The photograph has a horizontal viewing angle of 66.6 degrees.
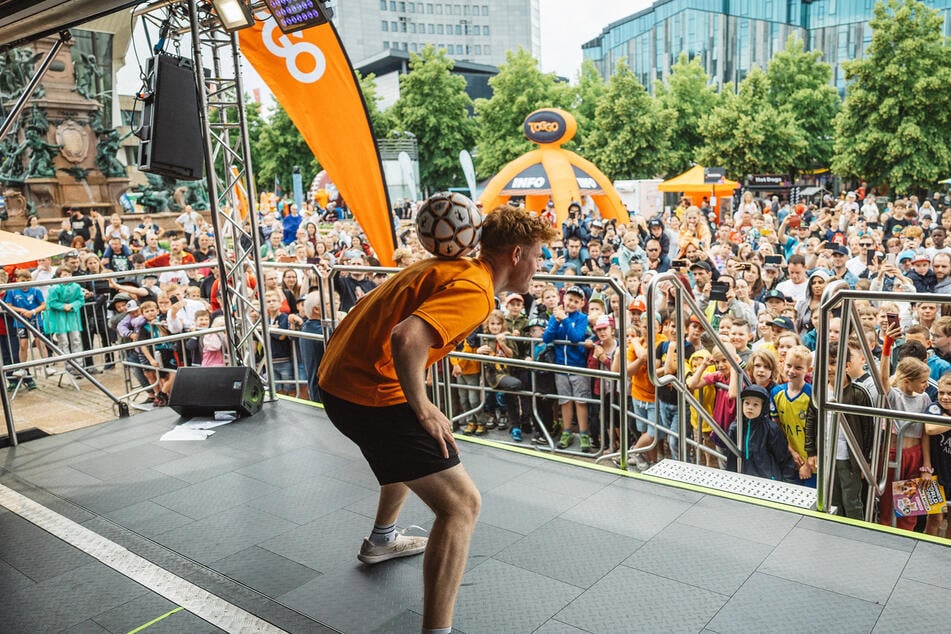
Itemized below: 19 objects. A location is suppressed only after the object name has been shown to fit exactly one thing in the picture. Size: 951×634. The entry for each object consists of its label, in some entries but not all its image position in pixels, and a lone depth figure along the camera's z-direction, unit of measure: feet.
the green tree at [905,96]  94.12
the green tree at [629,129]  128.98
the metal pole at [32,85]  16.42
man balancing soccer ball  8.68
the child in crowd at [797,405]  17.38
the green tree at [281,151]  154.92
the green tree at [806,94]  128.36
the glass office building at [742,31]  212.64
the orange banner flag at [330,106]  23.07
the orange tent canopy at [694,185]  83.82
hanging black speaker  18.35
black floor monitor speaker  19.98
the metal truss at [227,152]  19.39
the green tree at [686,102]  139.33
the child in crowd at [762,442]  17.83
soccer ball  8.89
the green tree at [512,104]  140.87
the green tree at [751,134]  120.78
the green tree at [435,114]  145.79
